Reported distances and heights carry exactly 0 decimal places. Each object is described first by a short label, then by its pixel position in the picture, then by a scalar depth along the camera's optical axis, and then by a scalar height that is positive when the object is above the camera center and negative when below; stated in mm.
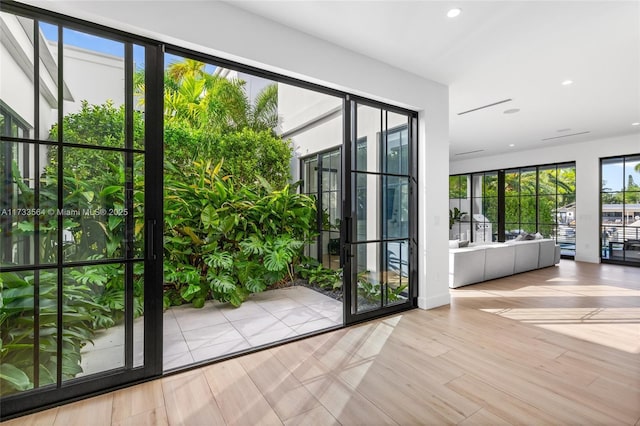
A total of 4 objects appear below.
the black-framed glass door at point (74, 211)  1890 +23
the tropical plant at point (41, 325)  1869 -681
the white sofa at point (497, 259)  5028 -817
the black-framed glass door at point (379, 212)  3371 +21
